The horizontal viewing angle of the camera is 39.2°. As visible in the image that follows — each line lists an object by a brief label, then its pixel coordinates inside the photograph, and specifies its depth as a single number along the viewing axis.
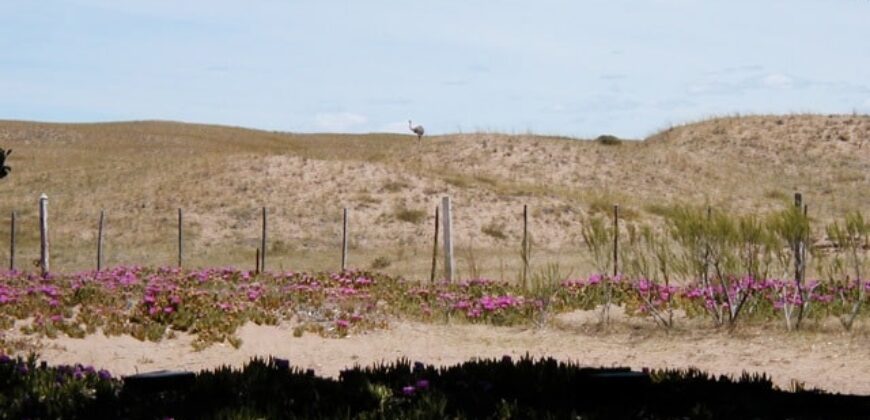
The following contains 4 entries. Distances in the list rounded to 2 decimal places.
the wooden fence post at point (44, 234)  24.42
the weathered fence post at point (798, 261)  15.68
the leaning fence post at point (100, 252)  28.39
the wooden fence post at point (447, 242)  22.19
